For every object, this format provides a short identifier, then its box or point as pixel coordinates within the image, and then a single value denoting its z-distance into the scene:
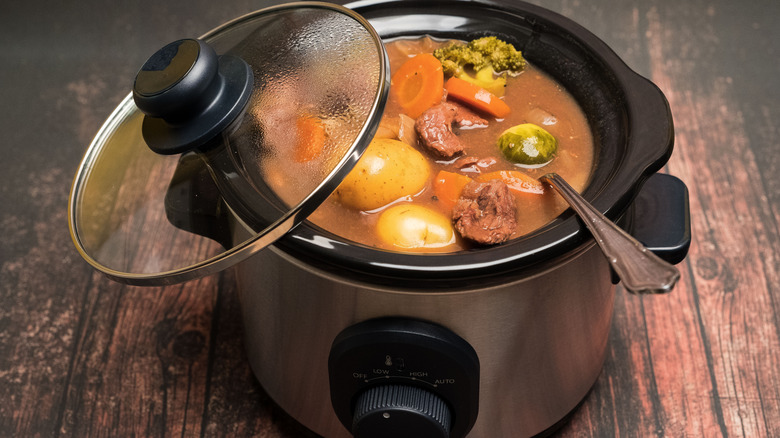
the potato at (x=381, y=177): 0.60
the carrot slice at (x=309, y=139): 0.57
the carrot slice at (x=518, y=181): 0.61
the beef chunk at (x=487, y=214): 0.57
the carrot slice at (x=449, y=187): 0.61
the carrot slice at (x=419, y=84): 0.66
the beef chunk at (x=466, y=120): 0.66
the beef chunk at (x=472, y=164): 0.63
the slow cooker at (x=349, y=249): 0.56
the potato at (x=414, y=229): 0.58
